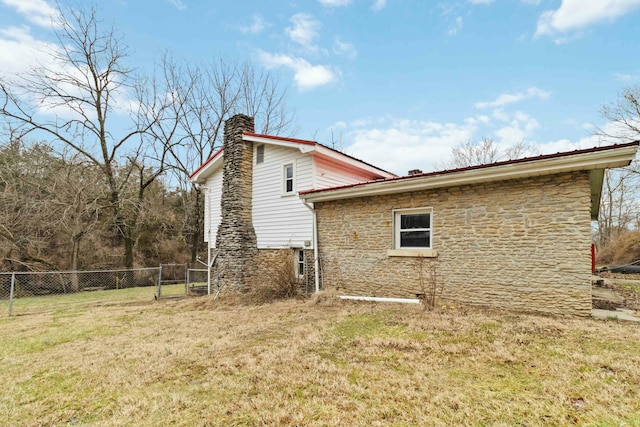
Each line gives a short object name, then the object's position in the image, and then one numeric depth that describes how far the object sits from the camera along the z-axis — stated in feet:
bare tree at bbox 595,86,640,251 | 72.26
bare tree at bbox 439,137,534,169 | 96.96
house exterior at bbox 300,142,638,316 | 20.43
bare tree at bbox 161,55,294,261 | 77.05
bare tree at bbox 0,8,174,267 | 59.00
